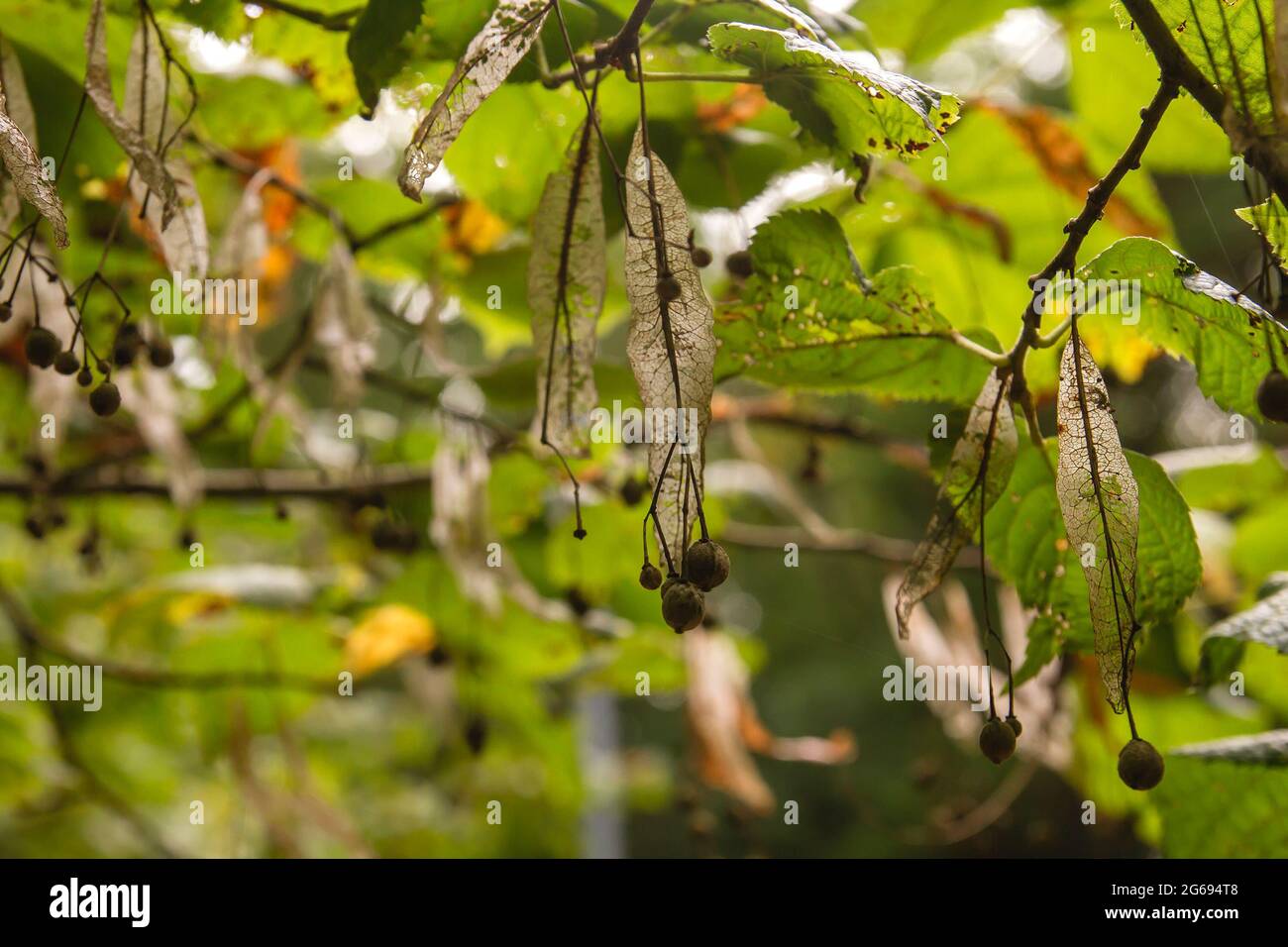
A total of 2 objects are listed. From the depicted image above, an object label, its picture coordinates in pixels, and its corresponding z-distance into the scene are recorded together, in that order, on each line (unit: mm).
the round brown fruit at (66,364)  873
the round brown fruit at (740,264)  913
